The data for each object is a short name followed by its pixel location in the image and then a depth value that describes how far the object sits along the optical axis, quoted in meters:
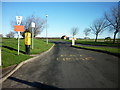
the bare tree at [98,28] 51.43
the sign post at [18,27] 11.44
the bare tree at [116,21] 35.18
